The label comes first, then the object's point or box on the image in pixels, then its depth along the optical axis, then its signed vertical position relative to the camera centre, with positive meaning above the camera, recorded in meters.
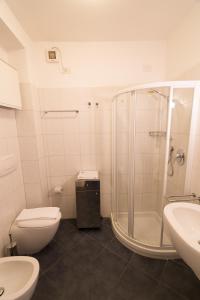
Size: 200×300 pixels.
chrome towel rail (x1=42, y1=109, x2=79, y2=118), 2.02 +0.23
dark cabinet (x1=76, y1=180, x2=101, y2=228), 1.90 -1.00
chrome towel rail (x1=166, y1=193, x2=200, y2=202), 1.46 -0.72
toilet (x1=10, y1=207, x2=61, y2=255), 1.53 -1.05
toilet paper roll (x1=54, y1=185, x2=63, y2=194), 2.08 -0.86
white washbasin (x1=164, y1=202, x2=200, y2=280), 0.80 -0.68
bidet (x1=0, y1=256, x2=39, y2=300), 1.10 -1.16
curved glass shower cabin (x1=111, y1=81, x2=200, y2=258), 1.47 -0.37
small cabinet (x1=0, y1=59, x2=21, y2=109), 1.38 +0.42
